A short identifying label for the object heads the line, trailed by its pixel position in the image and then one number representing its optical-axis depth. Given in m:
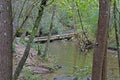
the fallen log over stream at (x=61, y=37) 35.06
